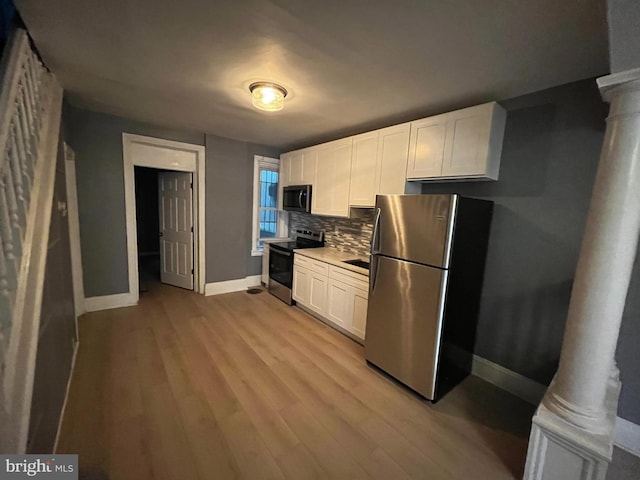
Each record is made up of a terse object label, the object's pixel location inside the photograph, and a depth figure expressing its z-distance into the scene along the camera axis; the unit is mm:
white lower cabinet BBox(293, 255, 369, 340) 2838
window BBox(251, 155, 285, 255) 4469
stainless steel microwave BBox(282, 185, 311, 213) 3877
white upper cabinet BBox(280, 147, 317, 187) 3803
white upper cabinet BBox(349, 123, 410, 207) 2682
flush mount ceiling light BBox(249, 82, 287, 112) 2174
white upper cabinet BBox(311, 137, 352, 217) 3281
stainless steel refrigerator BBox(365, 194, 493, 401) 1985
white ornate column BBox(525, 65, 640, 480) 1203
